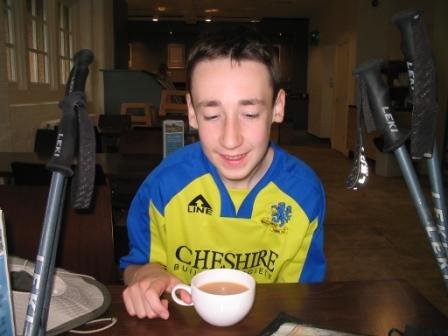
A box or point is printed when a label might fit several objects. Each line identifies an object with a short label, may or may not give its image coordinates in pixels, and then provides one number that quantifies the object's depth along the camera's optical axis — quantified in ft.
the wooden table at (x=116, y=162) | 7.70
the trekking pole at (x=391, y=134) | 1.69
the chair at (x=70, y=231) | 4.65
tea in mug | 2.59
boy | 3.52
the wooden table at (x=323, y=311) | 2.57
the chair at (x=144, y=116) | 17.93
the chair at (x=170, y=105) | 17.70
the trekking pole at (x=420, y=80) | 1.55
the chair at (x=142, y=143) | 10.25
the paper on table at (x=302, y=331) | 2.38
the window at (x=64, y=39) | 19.93
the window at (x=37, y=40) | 15.96
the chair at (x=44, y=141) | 10.55
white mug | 2.40
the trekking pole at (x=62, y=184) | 1.57
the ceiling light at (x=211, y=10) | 36.67
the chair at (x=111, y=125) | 14.43
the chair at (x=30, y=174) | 6.79
